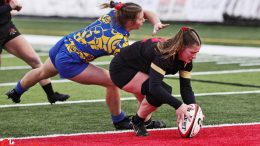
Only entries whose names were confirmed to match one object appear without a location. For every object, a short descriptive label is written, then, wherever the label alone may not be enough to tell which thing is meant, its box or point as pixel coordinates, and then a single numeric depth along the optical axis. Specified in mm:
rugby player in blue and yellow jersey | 16578
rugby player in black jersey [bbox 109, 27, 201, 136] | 15109
